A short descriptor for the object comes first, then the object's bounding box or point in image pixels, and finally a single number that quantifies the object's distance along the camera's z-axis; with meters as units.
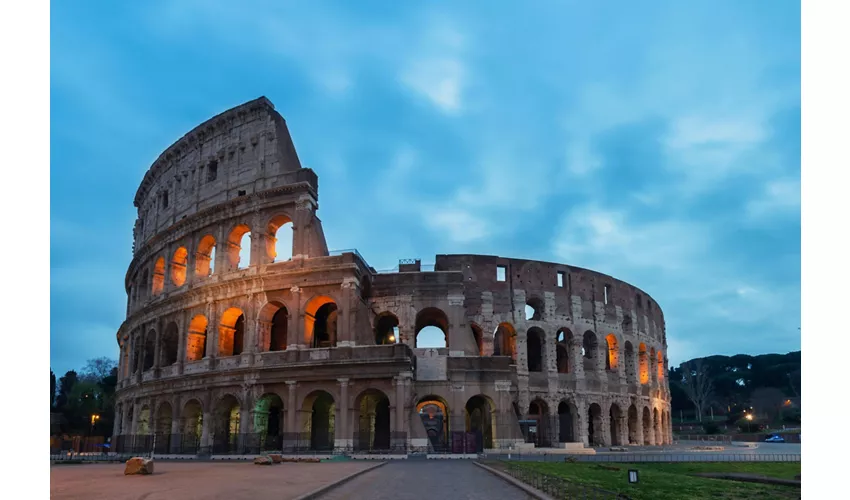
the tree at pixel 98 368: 83.32
